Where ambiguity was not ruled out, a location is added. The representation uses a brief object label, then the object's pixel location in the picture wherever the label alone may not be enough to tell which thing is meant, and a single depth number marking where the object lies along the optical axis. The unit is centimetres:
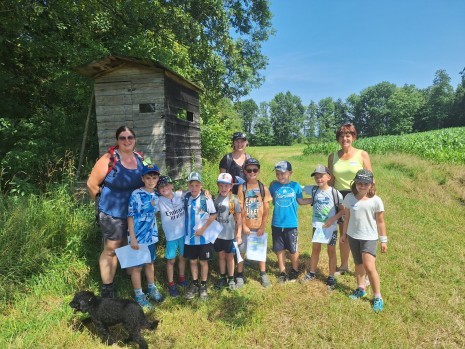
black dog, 299
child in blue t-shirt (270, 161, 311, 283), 432
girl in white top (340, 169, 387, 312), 371
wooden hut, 703
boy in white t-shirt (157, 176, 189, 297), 398
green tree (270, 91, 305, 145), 8944
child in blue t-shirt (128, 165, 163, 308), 355
